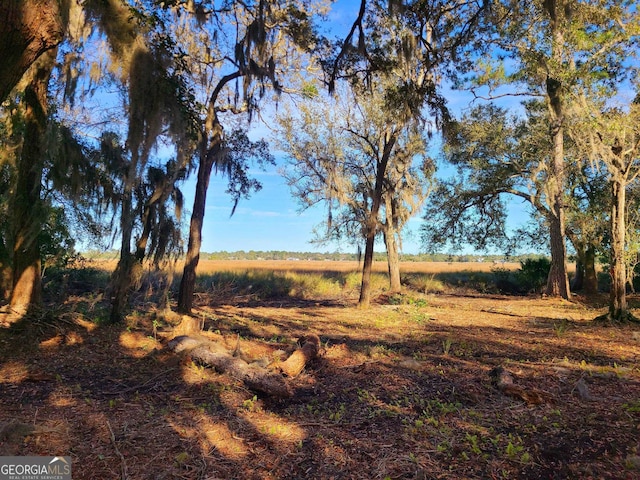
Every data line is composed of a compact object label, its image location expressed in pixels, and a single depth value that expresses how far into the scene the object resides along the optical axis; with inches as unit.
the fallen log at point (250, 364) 188.7
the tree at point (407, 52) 260.1
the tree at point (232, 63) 300.9
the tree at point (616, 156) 358.6
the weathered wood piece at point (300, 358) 222.1
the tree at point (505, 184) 617.6
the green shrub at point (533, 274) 838.5
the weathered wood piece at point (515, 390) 174.4
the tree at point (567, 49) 373.7
